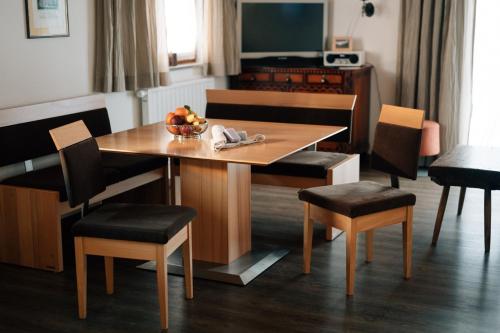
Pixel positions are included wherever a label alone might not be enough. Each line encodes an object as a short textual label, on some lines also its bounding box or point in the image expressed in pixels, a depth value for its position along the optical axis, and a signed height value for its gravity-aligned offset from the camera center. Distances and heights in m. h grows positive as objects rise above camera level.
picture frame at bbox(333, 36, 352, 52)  6.30 -0.21
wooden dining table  3.53 -0.88
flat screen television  6.42 -0.06
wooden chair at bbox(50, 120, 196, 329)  2.94 -0.85
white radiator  5.42 -0.63
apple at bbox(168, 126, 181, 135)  3.82 -0.59
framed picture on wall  4.32 +0.01
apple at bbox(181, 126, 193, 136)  3.82 -0.59
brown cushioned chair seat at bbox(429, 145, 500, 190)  3.90 -0.83
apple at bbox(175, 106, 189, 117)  3.81 -0.49
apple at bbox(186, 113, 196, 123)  3.82 -0.52
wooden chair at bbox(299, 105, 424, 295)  3.33 -0.85
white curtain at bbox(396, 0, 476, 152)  5.94 -0.36
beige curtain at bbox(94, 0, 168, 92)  4.88 -0.19
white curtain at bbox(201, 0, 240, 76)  6.18 -0.18
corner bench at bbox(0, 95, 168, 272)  3.70 -0.87
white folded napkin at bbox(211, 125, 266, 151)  3.58 -0.62
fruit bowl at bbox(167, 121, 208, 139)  3.81 -0.59
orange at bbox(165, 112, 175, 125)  3.81 -0.52
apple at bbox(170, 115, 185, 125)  3.80 -0.53
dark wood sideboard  6.07 -0.55
